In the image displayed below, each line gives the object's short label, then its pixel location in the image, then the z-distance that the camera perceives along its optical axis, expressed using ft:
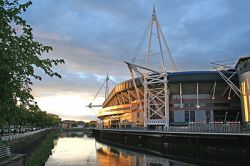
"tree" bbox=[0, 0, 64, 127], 27.05
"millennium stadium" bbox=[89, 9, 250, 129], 268.00
